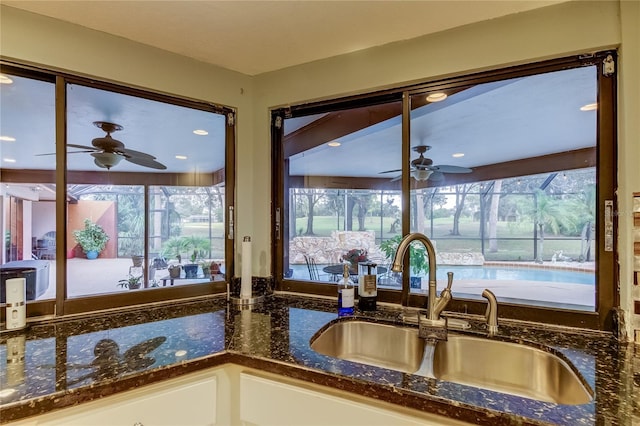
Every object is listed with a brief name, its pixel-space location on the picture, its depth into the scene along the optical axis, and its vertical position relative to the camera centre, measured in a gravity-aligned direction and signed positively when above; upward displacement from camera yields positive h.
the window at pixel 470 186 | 1.42 +0.13
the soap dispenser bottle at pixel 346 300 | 1.65 -0.39
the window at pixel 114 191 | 1.53 +0.11
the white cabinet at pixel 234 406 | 0.97 -0.56
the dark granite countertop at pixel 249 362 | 0.87 -0.45
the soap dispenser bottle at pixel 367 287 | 1.72 -0.35
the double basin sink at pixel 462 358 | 1.18 -0.54
